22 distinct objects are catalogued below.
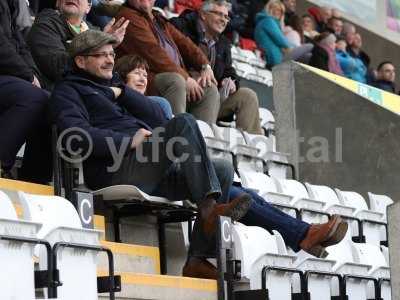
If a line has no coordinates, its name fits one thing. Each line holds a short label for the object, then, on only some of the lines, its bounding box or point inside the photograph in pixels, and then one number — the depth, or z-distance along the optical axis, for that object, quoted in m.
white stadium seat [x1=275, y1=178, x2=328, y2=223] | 16.66
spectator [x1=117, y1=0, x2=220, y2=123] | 17.67
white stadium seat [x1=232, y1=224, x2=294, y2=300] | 13.06
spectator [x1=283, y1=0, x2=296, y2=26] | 29.95
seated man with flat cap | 13.26
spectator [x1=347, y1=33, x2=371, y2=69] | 31.33
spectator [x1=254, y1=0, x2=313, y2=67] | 27.19
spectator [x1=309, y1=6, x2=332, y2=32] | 33.09
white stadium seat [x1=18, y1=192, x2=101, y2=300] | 10.78
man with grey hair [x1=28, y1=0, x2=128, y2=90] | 15.22
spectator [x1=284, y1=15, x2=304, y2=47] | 28.31
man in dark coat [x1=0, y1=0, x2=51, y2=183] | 13.34
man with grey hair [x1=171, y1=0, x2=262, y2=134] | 19.86
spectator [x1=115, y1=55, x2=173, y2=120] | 15.55
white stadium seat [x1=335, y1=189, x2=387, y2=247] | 17.91
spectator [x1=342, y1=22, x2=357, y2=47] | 31.62
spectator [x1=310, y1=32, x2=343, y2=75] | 26.58
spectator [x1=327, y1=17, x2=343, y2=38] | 31.47
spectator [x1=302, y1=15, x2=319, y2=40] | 30.59
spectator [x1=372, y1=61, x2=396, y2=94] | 28.20
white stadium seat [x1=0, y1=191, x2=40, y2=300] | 9.97
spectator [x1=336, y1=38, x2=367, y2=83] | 29.12
